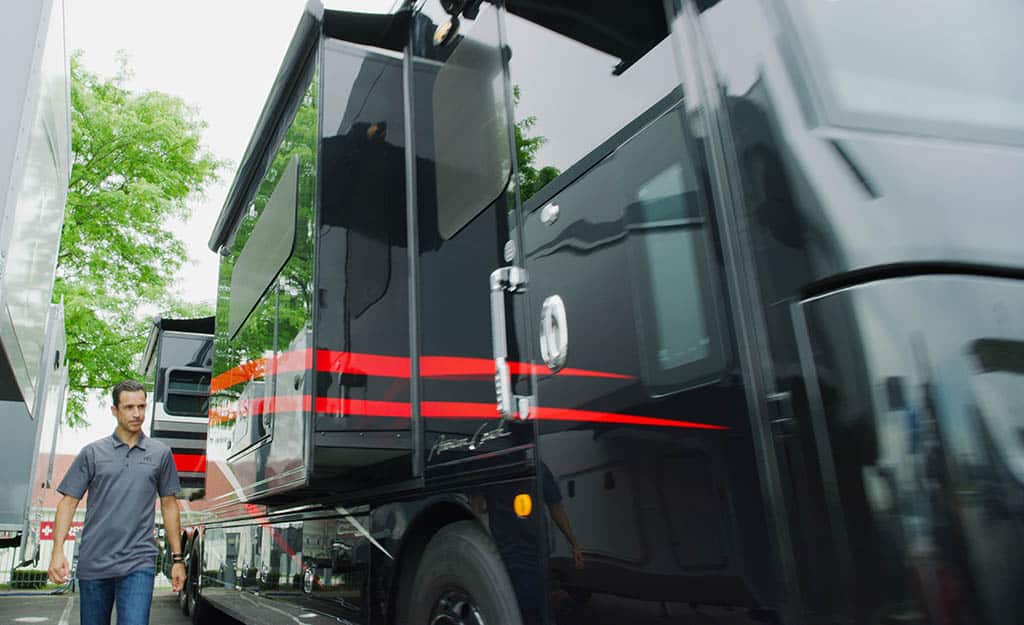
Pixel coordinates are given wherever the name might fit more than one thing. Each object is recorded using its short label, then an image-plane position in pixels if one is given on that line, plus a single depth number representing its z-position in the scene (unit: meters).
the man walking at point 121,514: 3.83
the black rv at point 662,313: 1.35
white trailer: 2.69
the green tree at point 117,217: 13.34
